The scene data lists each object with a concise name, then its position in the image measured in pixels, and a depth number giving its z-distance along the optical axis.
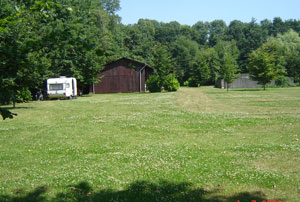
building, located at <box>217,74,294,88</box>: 62.88
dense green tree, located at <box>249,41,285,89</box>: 45.53
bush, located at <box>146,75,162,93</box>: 47.44
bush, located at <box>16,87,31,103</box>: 29.03
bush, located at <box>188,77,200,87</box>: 75.88
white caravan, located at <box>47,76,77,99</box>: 36.34
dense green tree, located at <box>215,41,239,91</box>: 45.16
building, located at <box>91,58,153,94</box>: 52.19
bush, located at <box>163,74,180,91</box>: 47.38
